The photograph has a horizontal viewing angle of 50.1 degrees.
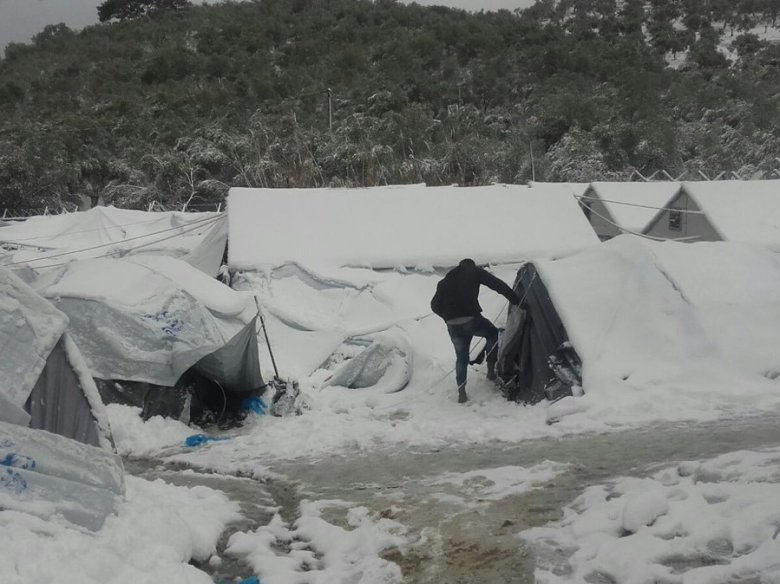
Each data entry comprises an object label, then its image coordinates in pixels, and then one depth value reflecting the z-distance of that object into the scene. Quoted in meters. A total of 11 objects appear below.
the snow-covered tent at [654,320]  8.04
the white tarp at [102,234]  18.50
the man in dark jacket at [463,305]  9.16
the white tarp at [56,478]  4.06
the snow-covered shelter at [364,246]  12.72
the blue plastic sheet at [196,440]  7.98
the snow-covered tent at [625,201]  21.39
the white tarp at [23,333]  5.53
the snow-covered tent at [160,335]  8.45
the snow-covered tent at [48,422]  4.18
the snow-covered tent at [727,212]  17.66
